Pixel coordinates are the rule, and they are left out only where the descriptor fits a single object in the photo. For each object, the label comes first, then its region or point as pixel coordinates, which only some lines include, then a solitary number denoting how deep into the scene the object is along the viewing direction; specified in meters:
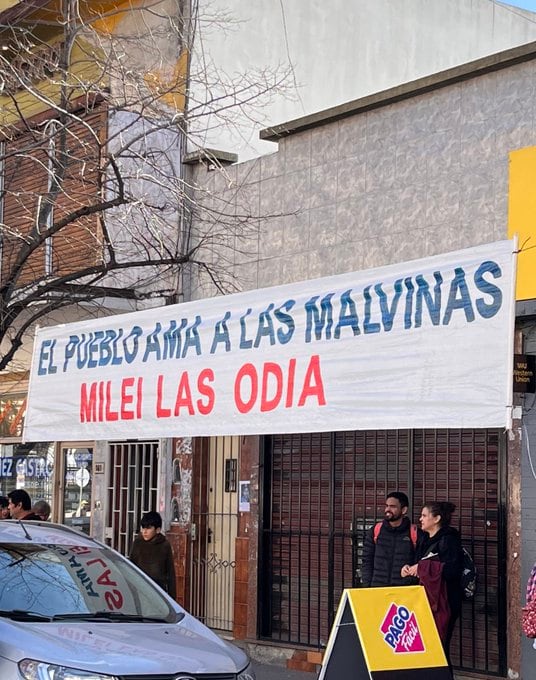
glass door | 15.86
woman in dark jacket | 9.55
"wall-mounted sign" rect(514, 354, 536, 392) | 10.05
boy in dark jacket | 11.15
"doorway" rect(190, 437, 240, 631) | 13.52
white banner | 7.40
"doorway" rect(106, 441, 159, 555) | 14.81
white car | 6.44
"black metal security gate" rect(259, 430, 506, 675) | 10.59
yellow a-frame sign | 7.75
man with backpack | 9.97
